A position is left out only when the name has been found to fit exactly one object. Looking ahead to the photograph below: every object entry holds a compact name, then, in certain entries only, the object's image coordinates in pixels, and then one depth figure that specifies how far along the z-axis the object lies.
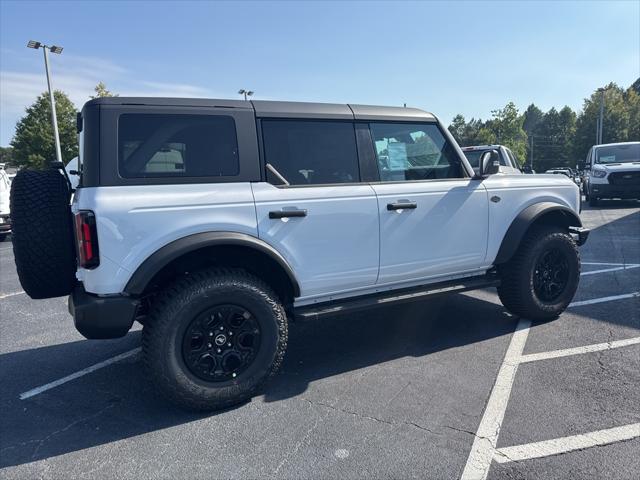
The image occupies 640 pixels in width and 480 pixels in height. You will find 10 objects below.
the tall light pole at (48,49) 23.09
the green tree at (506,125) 50.47
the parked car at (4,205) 12.33
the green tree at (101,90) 34.12
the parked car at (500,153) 10.65
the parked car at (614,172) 14.45
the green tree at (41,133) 37.92
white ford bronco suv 2.86
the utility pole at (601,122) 43.81
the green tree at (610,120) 47.88
